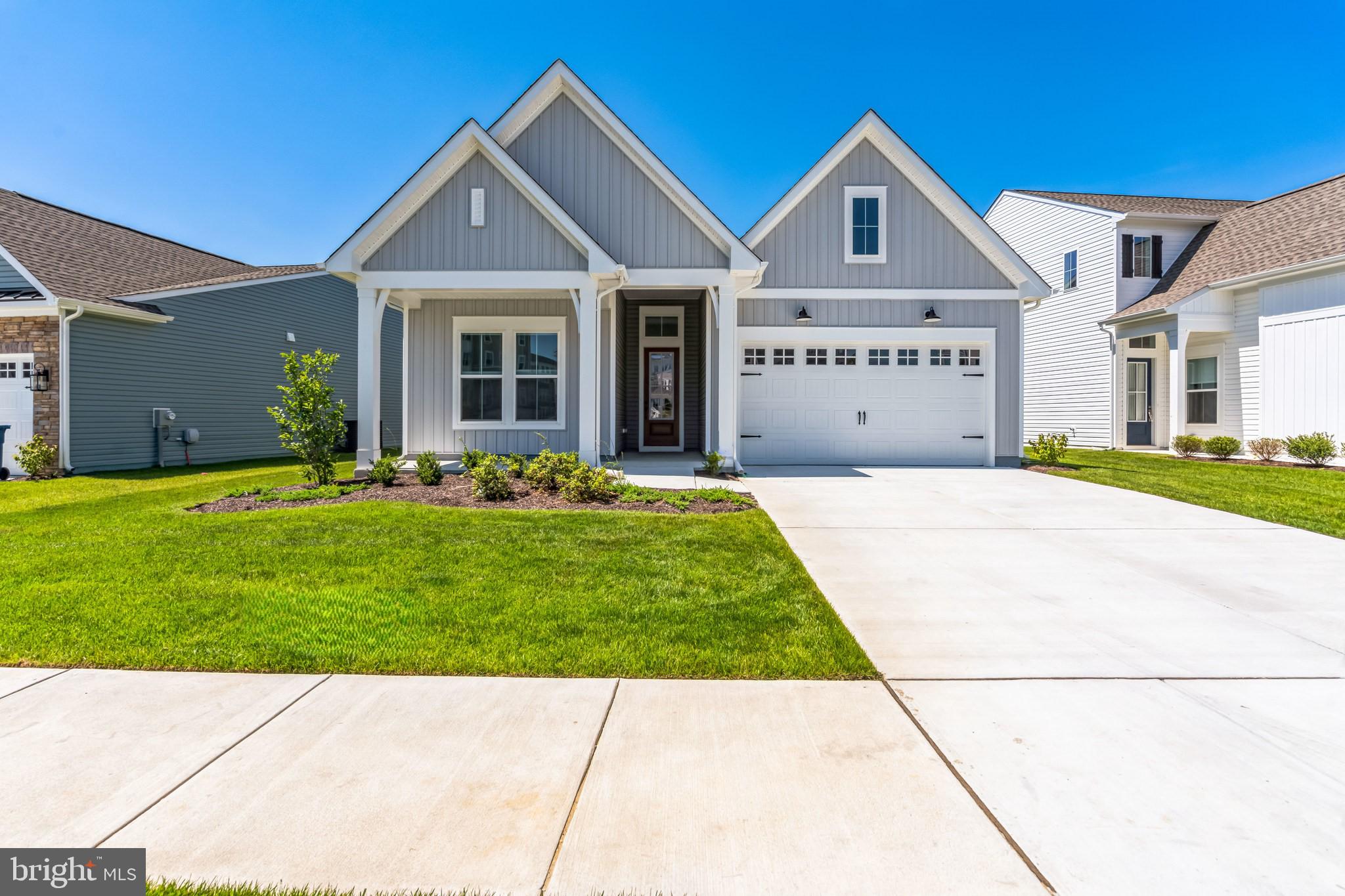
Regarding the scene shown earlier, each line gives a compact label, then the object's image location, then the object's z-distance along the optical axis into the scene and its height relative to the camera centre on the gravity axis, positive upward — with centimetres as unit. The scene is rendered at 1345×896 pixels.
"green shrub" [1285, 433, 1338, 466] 1273 -16
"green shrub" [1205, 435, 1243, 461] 1450 -15
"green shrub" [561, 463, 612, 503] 840 -64
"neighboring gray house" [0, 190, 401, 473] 1234 +207
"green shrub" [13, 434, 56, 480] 1198 -42
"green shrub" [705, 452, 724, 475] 1067 -43
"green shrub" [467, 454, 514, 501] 848 -61
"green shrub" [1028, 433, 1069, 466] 1296 -22
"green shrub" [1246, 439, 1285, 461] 1389 -20
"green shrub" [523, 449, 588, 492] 896 -48
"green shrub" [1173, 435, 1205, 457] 1532 -14
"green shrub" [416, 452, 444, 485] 966 -50
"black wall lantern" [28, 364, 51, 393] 1228 +101
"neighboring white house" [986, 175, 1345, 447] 1363 +292
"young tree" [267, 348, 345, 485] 930 +24
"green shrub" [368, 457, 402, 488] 951 -53
